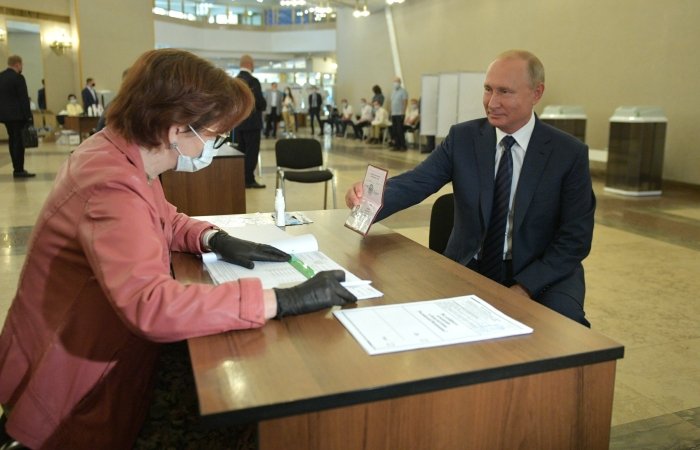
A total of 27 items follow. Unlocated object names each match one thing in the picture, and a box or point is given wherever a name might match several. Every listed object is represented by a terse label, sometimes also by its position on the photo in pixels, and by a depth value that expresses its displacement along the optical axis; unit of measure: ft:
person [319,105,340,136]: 63.82
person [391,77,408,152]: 44.93
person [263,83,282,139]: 56.59
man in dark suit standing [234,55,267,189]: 23.68
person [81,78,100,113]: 45.55
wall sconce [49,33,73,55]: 52.63
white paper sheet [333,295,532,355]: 3.66
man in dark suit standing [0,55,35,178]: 26.71
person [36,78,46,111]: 54.81
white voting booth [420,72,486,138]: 35.42
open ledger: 4.77
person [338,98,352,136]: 59.26
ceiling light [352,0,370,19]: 51.03
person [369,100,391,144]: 49.49
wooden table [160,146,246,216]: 15.19
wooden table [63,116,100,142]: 40.29
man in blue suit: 6.59
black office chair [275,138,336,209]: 19.02
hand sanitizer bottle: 7.24
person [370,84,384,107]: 49.96
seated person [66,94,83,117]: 47.93
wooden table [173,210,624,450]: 3.08
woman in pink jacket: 3.63
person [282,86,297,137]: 61.67
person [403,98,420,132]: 45.27
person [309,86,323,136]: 62.59
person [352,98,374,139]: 52.42
